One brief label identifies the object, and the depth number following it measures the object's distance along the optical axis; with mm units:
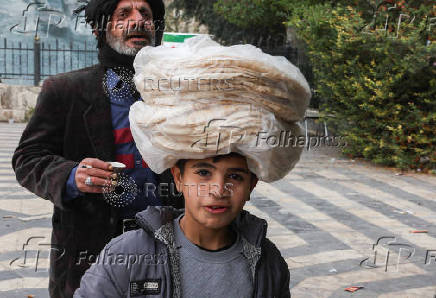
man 2545
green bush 9609
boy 1918
